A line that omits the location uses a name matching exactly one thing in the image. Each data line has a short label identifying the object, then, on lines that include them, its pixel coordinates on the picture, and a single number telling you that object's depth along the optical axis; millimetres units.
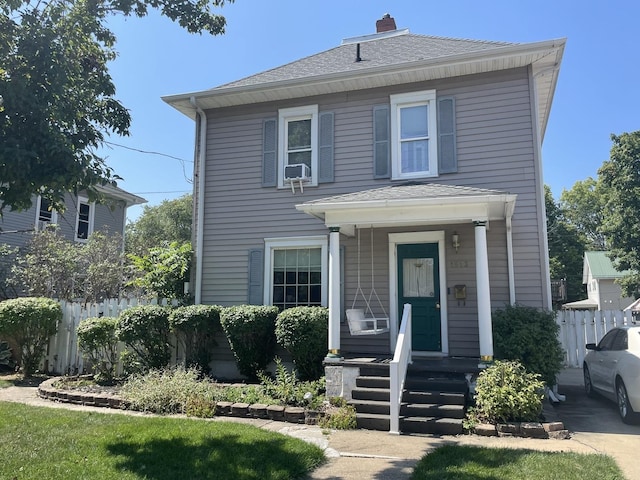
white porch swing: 8098
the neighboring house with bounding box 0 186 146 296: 16922
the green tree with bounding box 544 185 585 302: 37625
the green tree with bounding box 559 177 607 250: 40969
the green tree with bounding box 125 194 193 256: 33188
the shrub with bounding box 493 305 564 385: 7121
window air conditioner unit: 9758
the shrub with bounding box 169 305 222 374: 9141
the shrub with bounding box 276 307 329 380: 8273
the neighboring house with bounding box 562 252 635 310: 28952
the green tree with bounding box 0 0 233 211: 4195
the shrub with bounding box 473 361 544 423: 6066
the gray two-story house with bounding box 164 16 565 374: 8258
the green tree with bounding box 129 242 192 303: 10484
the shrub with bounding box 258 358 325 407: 7102
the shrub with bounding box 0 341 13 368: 10766
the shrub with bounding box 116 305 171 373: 9195
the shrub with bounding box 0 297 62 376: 9922
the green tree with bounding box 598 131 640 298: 22172
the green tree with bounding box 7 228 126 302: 13844
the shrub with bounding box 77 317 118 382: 9266
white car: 6348
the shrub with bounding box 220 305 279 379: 8758
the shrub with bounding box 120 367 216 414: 7066
